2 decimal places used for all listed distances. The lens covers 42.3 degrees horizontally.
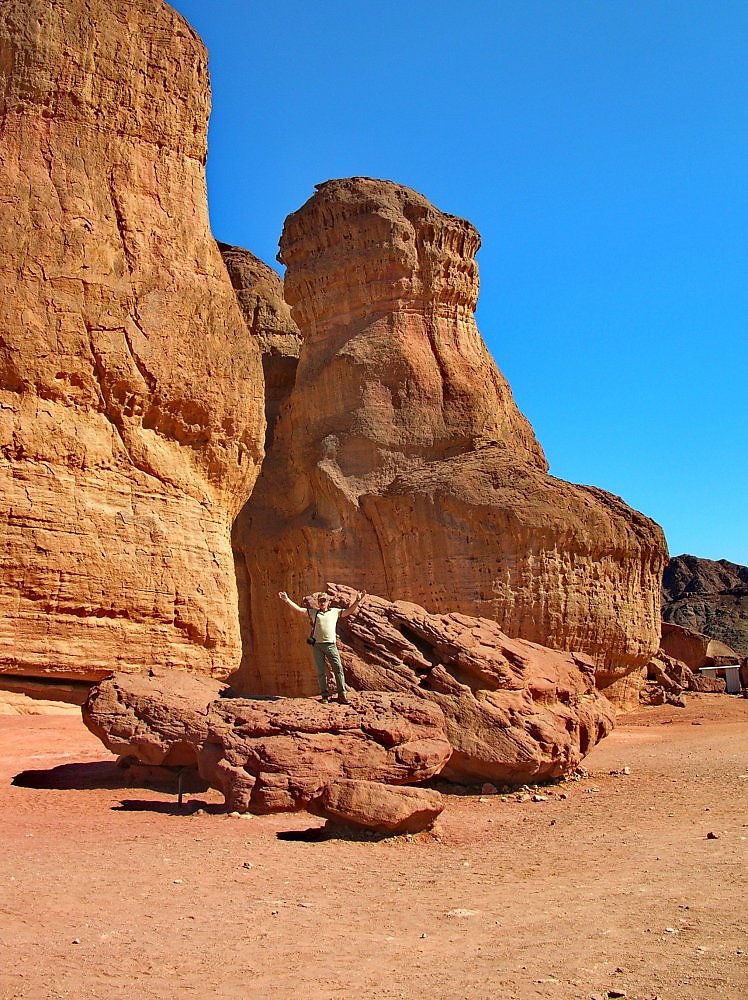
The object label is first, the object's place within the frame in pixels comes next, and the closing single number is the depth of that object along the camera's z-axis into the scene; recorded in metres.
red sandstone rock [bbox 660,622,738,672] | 35.78
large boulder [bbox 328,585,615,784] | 9.20
